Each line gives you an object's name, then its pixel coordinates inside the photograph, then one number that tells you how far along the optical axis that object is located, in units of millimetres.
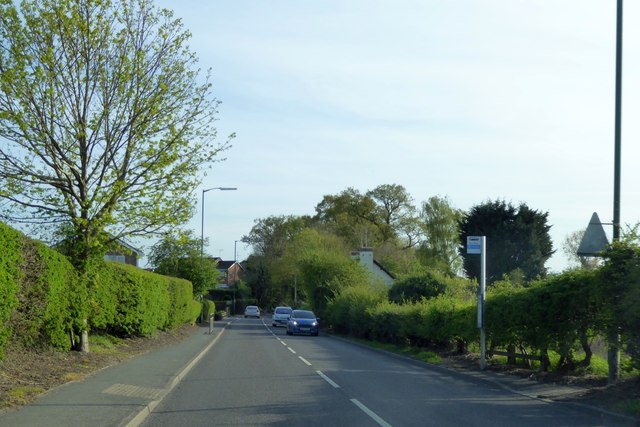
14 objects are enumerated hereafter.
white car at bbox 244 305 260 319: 80188
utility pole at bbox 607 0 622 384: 13945
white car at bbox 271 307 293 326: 57719
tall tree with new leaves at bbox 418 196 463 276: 68062
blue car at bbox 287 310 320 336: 44906
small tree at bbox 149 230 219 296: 52406
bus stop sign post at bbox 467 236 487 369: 18938
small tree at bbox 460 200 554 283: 52688
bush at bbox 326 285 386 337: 38594
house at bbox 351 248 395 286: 59941
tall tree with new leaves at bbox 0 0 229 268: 18844
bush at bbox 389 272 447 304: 35344
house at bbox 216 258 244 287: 138300
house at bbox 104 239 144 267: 20556
